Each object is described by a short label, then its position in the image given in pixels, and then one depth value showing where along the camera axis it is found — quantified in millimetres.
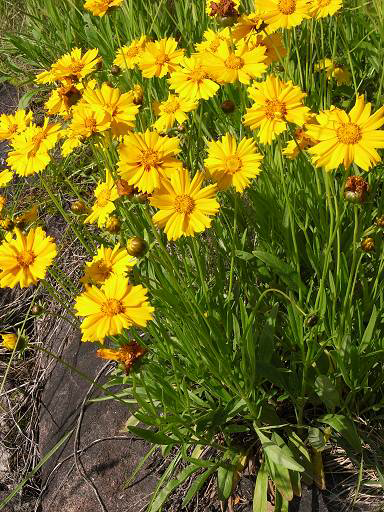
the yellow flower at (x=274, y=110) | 515
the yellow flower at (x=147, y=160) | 478
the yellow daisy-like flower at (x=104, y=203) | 593
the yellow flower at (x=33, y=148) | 548
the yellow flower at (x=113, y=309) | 447
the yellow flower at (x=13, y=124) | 606
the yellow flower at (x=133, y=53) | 702
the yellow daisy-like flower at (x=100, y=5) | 631
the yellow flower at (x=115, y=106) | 525
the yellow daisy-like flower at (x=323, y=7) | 585
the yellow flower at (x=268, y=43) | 603
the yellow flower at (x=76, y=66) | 617
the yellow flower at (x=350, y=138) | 448
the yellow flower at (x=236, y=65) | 547
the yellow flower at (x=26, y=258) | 480
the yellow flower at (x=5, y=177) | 593
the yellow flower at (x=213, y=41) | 637
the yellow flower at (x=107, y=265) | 508
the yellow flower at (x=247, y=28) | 600
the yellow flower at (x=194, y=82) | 575
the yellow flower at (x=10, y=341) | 507
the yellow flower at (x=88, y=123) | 497
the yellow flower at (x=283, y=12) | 555
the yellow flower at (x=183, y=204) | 471
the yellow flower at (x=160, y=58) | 643
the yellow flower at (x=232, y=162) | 510
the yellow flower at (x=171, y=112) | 623
